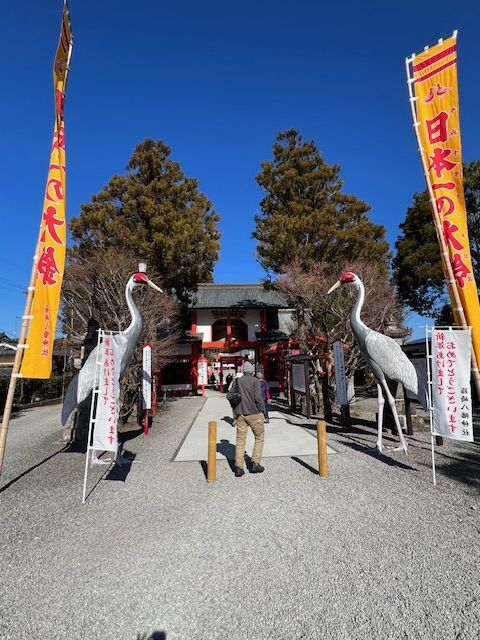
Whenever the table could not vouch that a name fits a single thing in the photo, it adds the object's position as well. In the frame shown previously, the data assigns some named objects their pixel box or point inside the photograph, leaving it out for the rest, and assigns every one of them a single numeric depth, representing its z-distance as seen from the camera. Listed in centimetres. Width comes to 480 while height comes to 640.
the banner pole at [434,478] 515
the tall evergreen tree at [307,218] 1619
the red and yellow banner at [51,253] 499
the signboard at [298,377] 1185
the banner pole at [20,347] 475
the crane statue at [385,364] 676
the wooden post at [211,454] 555
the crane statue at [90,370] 611
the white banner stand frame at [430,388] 520
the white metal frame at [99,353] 520
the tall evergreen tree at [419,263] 1833
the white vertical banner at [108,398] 499
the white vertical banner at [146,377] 934
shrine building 2125
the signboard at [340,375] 962
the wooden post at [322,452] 548
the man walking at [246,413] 562
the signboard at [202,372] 2014
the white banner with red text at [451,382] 508
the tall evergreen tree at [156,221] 1608
